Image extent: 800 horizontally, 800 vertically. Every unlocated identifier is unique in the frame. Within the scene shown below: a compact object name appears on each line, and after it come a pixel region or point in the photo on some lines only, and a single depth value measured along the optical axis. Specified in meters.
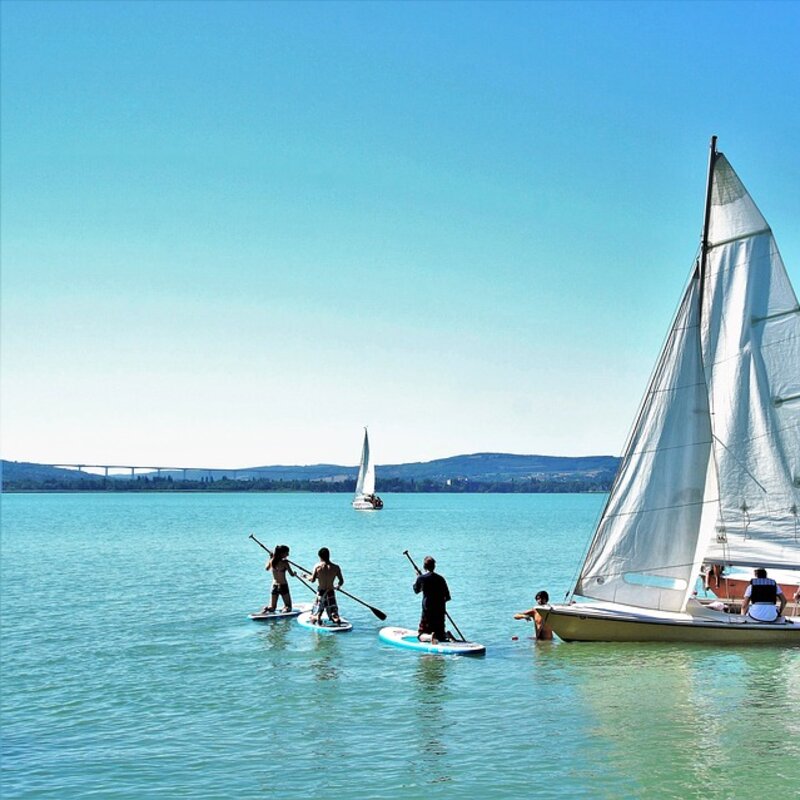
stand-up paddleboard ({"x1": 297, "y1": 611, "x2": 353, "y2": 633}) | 28.45
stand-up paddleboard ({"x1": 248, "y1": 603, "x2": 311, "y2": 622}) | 31.14
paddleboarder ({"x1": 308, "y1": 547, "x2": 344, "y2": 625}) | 27.88
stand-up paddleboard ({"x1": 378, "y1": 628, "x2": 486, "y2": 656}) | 24.44
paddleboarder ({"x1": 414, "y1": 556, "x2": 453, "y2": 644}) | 24.27
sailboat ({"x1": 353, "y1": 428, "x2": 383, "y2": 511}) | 142.75
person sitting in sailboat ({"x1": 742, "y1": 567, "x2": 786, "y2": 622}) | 24.92
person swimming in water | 25.83
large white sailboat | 25.31
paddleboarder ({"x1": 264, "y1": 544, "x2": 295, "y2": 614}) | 30.06
